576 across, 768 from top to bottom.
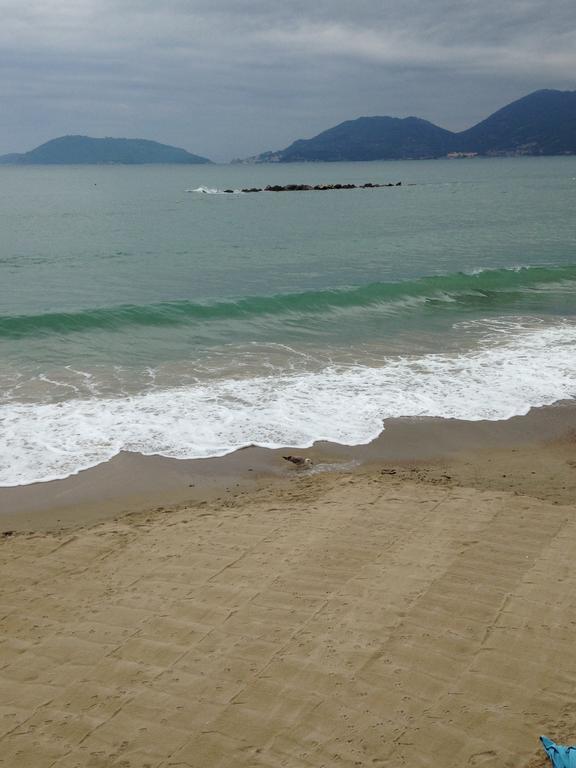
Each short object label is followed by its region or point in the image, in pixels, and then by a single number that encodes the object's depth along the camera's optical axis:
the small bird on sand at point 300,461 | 11.25
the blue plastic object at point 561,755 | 5.16
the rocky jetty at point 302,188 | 93.12
